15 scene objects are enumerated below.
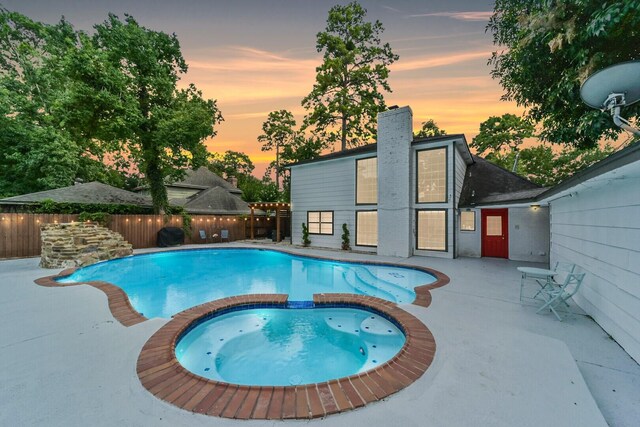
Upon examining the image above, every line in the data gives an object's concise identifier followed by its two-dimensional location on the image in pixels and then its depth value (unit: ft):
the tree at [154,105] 40.75
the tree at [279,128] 80.12
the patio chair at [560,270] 14.94
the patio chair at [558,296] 12.64
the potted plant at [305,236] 45.02
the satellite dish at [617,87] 8.14
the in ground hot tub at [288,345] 10.62
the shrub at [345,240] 40.22
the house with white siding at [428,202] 31.45
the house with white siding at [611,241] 9.32
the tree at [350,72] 59.11
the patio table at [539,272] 14.42
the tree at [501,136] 63.62
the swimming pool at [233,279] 20.18
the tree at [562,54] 15.65
